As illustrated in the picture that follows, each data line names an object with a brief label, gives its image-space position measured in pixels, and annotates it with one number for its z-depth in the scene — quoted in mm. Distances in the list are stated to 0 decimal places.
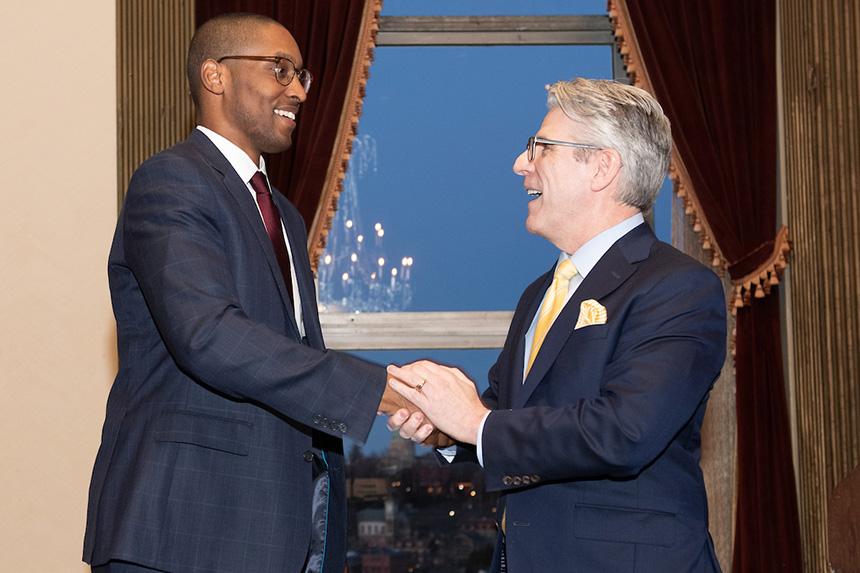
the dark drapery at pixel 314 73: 5082
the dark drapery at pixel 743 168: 4891
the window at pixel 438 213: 5285
